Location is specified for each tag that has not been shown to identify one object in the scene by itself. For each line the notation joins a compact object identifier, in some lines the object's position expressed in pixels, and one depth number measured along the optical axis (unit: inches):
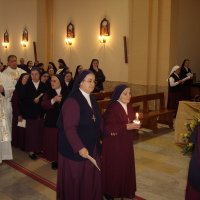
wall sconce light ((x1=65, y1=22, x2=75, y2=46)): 429.2
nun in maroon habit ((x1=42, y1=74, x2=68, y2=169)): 175.6
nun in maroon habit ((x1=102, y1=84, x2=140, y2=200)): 128.3
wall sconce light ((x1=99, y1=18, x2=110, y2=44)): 380.3
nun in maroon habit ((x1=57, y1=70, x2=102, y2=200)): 106.0
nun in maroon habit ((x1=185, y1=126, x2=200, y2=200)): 93.3
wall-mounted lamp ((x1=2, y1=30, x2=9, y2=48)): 586.4
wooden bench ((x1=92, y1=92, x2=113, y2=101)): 286.8
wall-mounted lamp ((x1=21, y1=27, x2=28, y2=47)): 524.2
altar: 224.0
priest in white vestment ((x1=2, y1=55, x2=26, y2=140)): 215.2
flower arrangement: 171.4
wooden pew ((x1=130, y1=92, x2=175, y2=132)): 260.2
